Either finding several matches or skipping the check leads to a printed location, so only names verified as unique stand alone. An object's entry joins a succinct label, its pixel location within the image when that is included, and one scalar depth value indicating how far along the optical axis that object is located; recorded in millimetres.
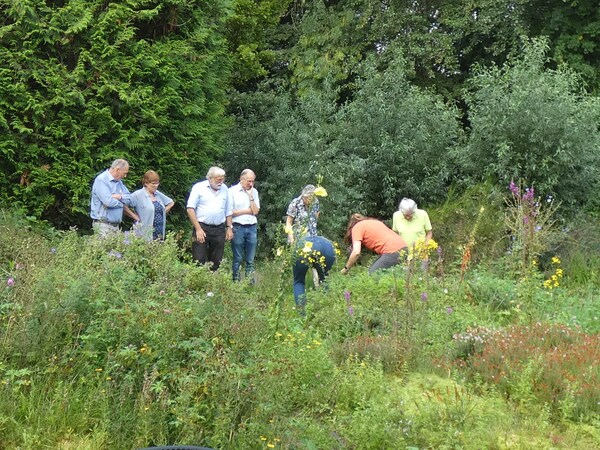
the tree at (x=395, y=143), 12586
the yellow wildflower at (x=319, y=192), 6245
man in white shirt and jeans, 9594
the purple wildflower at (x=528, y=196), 9485
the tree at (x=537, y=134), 11781
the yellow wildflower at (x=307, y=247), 6486
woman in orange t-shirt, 8648
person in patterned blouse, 8734
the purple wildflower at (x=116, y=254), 6070
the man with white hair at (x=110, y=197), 8203
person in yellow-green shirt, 9385
